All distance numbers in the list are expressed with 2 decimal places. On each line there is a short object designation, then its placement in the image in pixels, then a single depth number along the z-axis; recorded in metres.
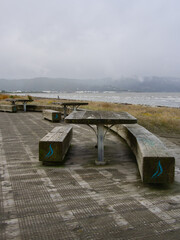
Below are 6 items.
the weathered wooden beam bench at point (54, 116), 12.57
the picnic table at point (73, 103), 12.33
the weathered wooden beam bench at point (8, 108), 18.28
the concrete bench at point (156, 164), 3.96
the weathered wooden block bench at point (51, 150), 5.12
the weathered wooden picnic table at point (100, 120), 4.95
